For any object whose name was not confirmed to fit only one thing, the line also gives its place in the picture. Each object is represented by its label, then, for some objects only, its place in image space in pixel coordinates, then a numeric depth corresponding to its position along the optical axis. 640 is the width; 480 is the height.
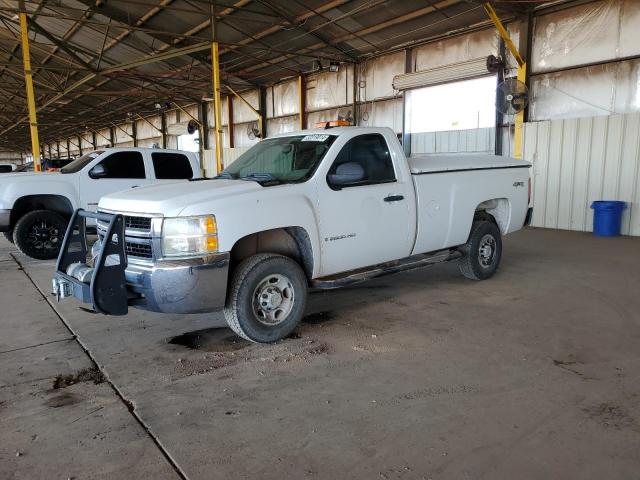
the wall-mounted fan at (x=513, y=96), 11.27
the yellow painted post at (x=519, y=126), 11.66
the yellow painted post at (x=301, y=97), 18.41
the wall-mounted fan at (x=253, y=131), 20.89
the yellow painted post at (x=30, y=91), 11.83
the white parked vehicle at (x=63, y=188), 8.25
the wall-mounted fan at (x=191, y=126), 24.73
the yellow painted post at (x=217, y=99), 12.52
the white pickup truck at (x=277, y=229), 3.78
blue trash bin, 10.01
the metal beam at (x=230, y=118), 22.88
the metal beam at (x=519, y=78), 11.21
